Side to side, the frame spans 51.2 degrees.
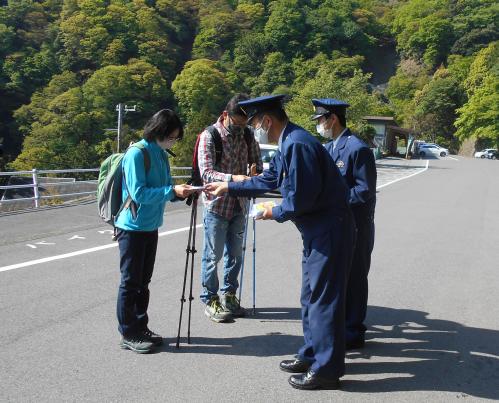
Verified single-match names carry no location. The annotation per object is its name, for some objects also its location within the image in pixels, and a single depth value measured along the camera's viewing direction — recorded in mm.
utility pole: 35812
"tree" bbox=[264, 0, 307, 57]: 113250
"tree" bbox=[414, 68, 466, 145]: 78938
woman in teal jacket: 3998
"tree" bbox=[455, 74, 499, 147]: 67938
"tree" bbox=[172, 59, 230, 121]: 85250
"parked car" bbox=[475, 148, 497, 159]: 66312
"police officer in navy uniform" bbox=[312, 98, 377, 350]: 4242
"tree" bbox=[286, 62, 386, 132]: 40312
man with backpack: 4762
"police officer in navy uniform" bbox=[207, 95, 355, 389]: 3469
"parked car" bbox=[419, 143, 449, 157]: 63019
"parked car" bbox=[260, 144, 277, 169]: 20375
